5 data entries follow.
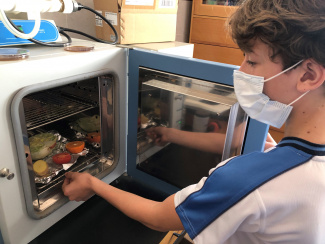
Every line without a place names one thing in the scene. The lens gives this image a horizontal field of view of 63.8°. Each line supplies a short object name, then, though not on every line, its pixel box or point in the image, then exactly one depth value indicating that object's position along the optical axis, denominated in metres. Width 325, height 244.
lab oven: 0.69
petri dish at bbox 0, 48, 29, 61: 0.64
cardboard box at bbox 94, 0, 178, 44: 1.04
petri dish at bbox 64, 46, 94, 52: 0.81
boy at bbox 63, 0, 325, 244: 0.52
